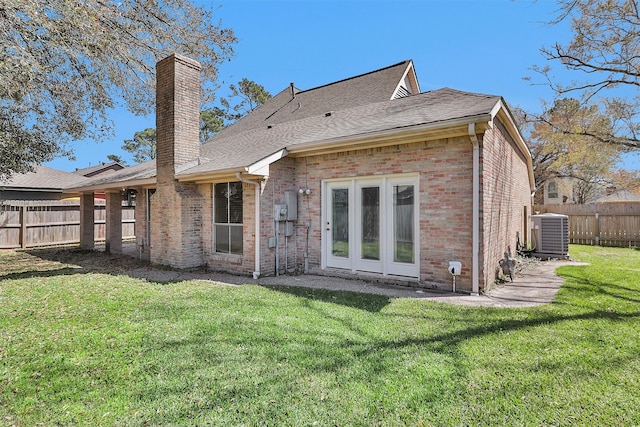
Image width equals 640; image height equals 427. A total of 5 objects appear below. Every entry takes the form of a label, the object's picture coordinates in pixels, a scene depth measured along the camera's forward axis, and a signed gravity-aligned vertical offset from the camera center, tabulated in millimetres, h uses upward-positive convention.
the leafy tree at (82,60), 5688 +3499
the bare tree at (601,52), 9070 +5298
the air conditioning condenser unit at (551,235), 10523 -596
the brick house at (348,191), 6309 +636
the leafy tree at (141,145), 38028 +8697
